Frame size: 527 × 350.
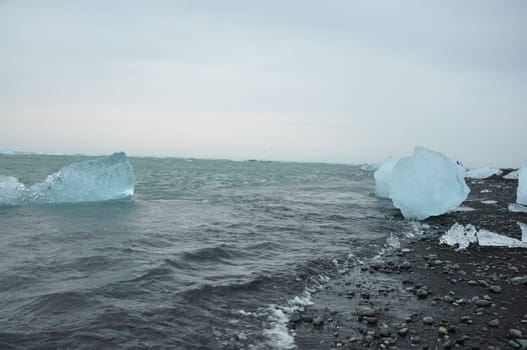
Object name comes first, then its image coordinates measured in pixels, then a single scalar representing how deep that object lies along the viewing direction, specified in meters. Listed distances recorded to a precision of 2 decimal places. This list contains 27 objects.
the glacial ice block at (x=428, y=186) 14.74
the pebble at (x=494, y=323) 5.16
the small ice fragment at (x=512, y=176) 44.88
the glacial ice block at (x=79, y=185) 16.41
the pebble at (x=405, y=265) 8.09
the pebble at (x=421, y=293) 6.35
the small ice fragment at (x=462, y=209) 17.67
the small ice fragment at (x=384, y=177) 23.33
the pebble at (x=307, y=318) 5.41
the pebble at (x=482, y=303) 5.88
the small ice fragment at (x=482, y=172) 49.05
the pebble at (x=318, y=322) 5.28
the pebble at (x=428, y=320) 5.27
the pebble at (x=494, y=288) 6.55
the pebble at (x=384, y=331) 4.90
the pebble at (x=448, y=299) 6.10
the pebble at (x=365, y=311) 5.52
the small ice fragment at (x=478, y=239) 9.84
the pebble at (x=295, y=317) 5.43
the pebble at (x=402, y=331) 4.90
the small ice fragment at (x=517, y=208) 16.80
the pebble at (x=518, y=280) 6.91
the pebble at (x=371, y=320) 5.28
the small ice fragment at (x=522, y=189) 19.09
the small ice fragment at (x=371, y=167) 90.84
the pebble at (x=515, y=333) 4.79
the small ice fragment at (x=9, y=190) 16.03
